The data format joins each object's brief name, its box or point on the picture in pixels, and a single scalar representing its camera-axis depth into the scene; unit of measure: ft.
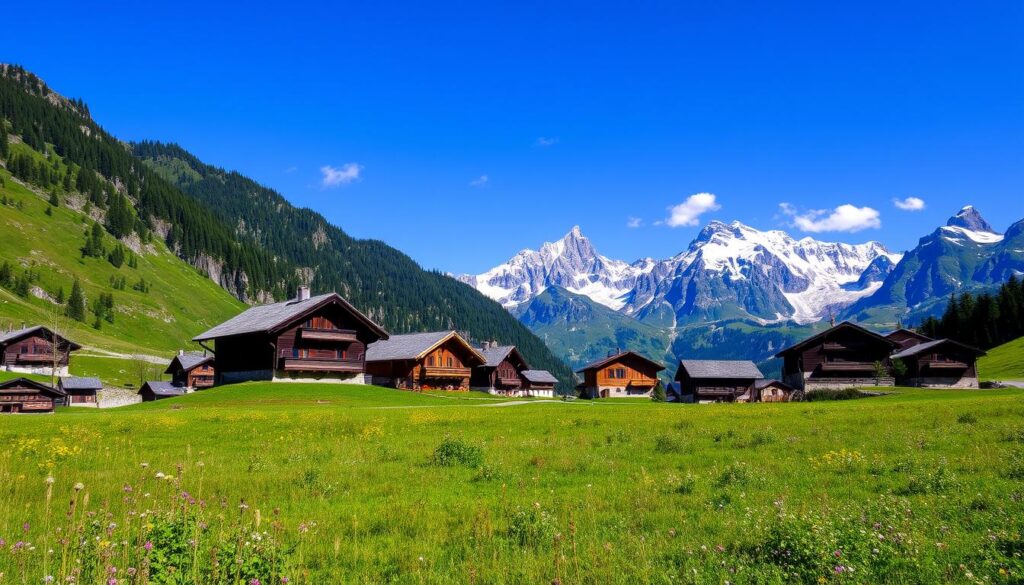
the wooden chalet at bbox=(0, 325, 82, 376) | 363.97
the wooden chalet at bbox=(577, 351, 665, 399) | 373.81
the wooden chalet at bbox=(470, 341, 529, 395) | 369.09
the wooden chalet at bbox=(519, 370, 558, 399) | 431.84
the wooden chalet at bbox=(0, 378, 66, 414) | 267.18
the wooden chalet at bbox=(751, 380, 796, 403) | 350.64
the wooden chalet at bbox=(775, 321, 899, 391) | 310.45
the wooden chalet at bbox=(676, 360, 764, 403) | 353.51
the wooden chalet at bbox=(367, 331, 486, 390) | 283.79
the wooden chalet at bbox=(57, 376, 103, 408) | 337.93
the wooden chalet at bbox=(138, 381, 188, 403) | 366.43
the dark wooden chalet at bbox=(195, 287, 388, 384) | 214.90
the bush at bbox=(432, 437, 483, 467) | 54.24
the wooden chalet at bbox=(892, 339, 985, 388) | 314.35
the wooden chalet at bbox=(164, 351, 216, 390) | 386.32
